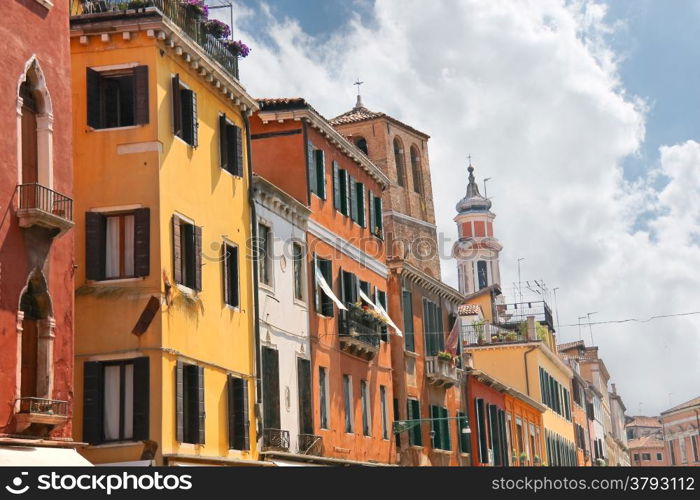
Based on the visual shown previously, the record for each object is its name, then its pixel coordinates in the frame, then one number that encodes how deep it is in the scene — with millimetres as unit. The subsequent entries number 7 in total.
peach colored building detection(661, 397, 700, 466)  126562
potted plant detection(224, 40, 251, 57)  27906
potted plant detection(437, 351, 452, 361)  40656
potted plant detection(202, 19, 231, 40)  26969
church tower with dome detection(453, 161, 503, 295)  129250
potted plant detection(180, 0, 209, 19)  26125
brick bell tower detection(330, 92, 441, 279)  66812
